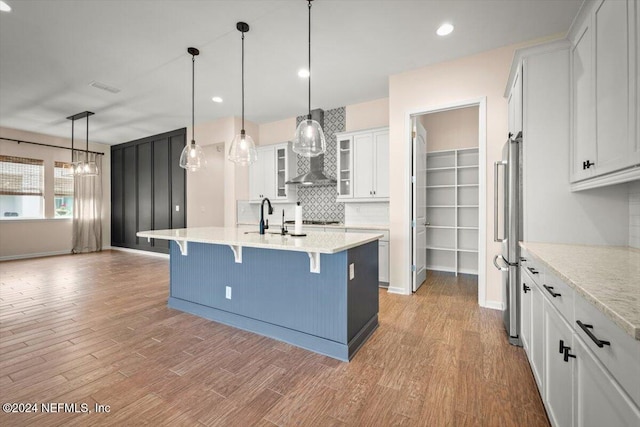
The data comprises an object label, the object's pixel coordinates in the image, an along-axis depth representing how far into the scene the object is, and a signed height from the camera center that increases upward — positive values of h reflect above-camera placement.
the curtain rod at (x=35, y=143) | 6.42 +1.64
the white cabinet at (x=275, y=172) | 5.60 +0.80
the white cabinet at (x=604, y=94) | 1.45 +0.69
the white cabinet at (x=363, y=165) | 4.41 +0.75
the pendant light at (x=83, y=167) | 5.46 +0.87
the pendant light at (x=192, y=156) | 3.36 +0.67
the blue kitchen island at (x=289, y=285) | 2.32 -0.70
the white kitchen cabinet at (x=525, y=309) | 1.97 -0.73
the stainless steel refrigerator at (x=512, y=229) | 2.35 -0.15
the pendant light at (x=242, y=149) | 3.10 +0.69
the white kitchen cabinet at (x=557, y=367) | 1.19 -0.73
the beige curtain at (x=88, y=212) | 7.51 +0.00
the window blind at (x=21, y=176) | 6.35 +0.84
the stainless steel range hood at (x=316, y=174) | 4.67 +0.64
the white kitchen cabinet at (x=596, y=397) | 0.77 -0.58
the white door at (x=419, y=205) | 3.91 +0.09
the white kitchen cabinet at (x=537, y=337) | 1.62 -0.76
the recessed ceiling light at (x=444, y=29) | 2.91 +1.91
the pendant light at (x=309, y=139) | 2.59 +0.67
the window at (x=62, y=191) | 7.15 +0.53
